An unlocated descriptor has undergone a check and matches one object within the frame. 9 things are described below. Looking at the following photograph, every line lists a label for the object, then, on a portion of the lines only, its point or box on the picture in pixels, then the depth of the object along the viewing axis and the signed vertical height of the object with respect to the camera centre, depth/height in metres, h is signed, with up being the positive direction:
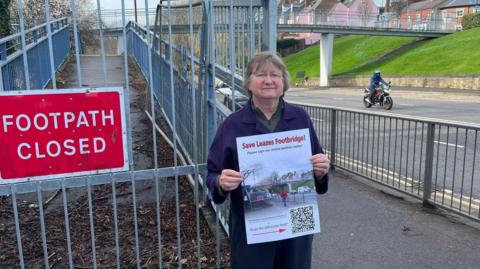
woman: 2.33 -0.61
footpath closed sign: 2.46 -0.55
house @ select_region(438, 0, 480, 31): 59.47 +3.48
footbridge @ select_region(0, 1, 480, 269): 3.32 -1.79
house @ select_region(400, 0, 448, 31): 48.41 +1.13
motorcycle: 18.19 -2.60
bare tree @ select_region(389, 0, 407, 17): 73.85 +4.41
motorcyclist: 18.45 -2.07
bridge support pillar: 42.22 -2.18
